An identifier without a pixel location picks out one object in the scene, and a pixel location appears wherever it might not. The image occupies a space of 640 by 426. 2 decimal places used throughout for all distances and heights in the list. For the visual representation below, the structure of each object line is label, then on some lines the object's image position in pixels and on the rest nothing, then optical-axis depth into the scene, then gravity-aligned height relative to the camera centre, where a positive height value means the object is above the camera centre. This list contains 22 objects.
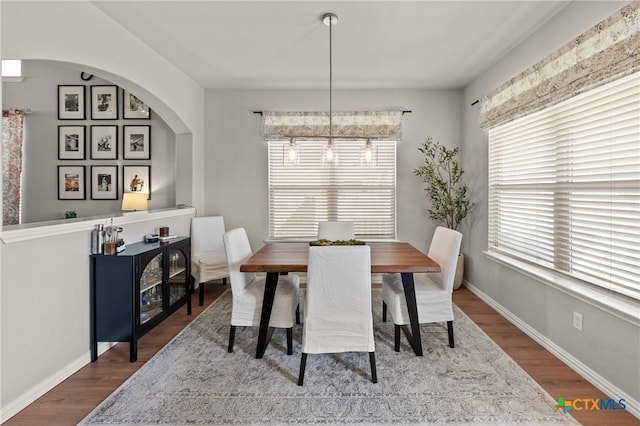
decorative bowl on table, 2.62 -0.29
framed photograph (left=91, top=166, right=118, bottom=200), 3.97 +0.33
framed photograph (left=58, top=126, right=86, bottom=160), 3.92 +0.83
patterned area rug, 1.77 -1.15
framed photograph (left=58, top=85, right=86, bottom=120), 3.88 +1.32
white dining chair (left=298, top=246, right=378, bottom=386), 1.92 -0.59
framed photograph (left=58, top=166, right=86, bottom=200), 3.95 +0.32
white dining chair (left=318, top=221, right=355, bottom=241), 3.49 -0.25
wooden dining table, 2.21 -0.42
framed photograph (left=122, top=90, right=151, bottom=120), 3.94 +1.26
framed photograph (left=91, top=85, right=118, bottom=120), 3.90 +1.33
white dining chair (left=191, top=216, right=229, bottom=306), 3.54 -0.53
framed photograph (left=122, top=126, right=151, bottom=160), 3.98 +0.84
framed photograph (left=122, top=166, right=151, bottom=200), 4.00 +0.39
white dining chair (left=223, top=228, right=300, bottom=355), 2.33 -0.69
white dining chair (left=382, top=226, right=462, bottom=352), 2.38 -0.68
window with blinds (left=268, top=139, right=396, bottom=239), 4.29 +0.28
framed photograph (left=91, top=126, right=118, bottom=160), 3.95 +0.84
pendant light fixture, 2.50 +1.53
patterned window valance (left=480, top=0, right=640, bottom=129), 1.80 +0.99
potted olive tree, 3.96 +0.31
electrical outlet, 2.19 -0.79
